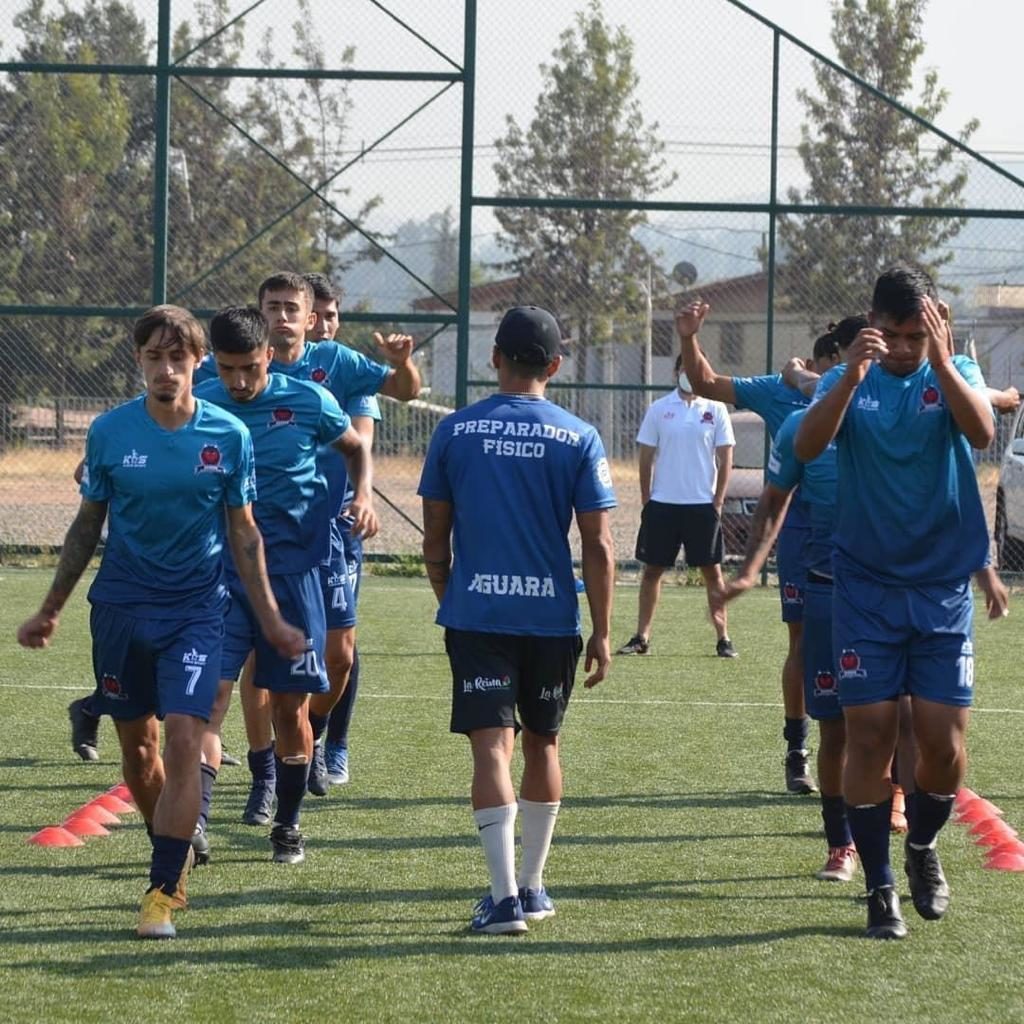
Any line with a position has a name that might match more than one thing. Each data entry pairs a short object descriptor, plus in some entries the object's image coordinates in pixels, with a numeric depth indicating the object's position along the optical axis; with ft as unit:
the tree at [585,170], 123.85
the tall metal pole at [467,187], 119.24
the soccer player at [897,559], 38.29
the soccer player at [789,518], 46.68
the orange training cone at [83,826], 47.91
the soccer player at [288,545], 45.14
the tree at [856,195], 122.93
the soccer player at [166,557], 38.81
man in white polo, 89.76
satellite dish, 129.29
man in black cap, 38.83
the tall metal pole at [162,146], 117.91
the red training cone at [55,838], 46.78
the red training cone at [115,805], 50.80
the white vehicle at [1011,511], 121.34
